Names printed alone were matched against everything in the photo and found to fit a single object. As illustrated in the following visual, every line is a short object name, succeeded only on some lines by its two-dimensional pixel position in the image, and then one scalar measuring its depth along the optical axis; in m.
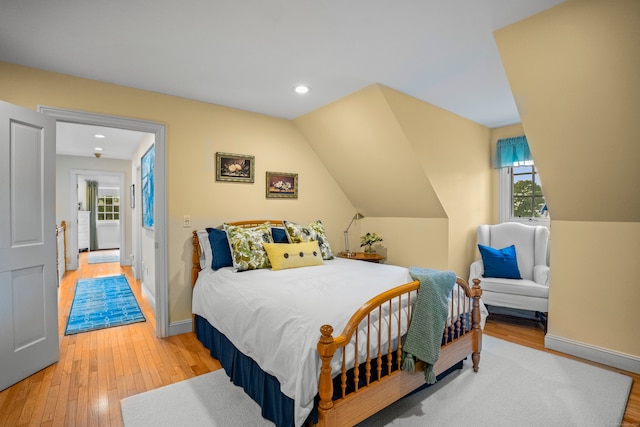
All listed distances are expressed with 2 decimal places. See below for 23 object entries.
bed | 1.54
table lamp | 4.71
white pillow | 3.20
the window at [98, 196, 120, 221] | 9.70
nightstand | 4.28
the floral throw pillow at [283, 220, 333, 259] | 3.39
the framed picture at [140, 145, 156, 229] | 4.15
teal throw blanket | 1.91
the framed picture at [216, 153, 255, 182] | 3.50
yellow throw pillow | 2.98
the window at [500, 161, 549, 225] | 4.17
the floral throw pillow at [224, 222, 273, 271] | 2.93
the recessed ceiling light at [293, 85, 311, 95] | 3.03
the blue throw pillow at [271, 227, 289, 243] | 3.36
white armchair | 3.35
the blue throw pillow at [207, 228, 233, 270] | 3.05
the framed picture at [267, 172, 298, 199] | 3.89
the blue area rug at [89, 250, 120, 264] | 7.67
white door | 2.26
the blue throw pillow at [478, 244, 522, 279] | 3.66
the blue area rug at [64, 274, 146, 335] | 3.53
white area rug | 1.94
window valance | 4.09
